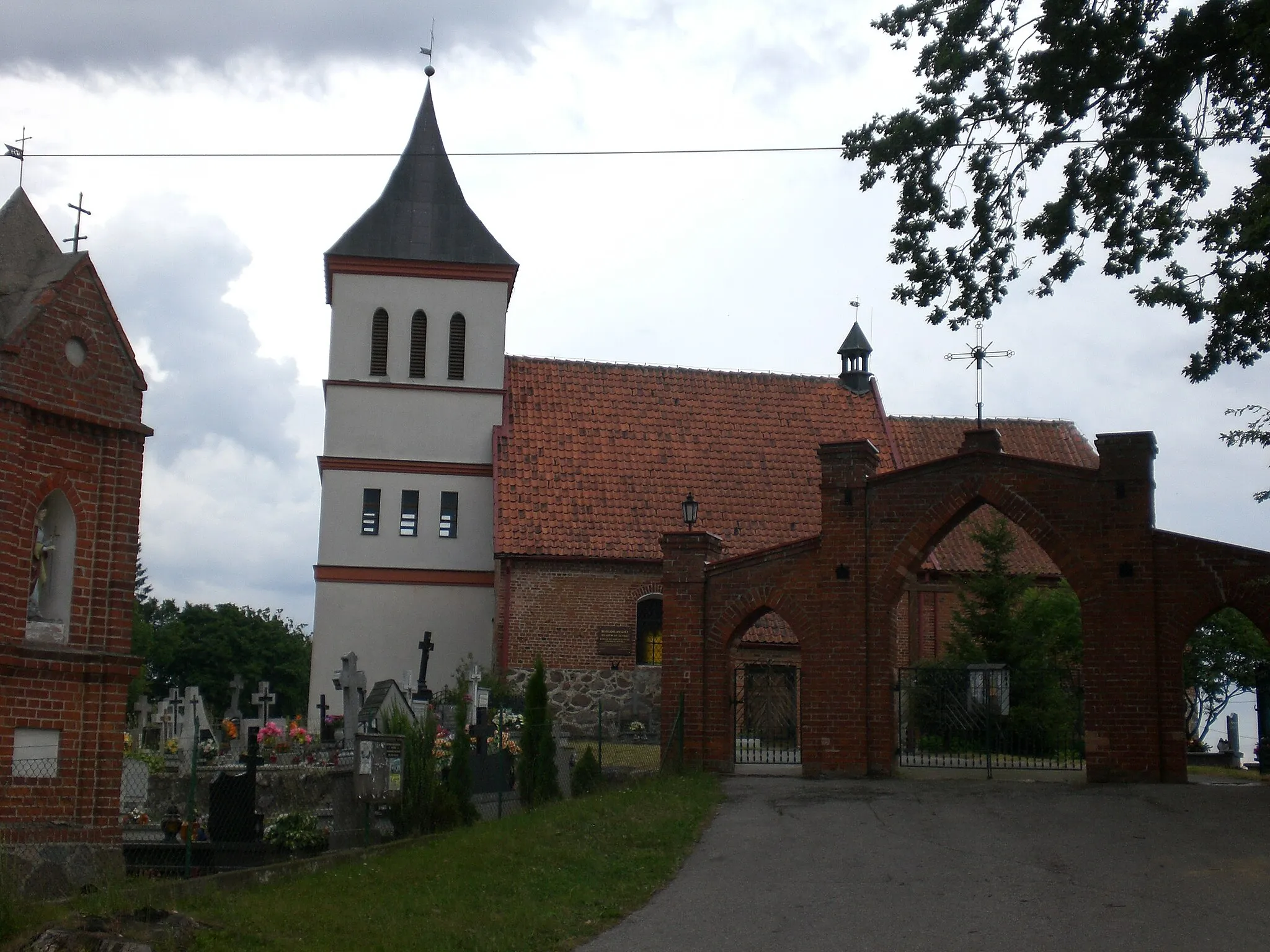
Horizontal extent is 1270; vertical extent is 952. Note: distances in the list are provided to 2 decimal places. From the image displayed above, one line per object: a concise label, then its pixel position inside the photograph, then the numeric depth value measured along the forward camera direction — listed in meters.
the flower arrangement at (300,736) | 24.86
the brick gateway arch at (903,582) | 19.05
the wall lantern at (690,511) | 23.98
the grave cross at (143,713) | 30.70
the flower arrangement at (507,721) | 22.36
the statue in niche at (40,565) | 12.97
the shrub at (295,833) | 15.39
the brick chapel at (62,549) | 12.46
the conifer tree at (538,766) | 18.91
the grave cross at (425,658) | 28.24
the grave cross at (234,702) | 32.75
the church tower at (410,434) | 33.00
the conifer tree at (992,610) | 28.02
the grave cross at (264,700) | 30.57
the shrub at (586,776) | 19.73
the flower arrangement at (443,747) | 17.38
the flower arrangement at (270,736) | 24.36
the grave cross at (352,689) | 22.14
